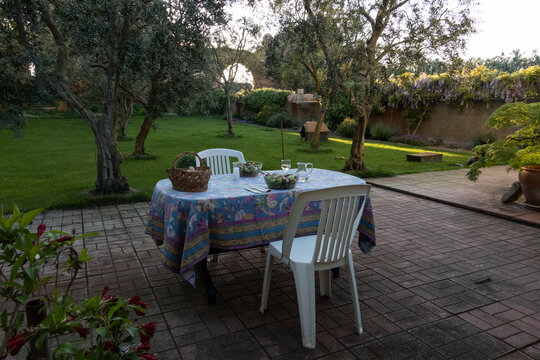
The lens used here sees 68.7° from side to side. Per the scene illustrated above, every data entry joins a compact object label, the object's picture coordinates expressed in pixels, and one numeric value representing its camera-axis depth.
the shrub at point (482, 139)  12.92
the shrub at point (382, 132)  16.33
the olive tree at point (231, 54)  14.24
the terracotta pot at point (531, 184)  5.74
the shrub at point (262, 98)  23.84
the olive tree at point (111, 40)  5.28
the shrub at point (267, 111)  22.97
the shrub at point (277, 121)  21.16
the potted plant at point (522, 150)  5.83
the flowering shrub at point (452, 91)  12.09
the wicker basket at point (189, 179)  3.12
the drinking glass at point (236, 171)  3.75
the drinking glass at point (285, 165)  3.70
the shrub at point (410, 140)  14.98
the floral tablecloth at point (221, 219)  2.91
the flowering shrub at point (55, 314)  1.13
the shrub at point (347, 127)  17.28
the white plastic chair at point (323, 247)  2.48
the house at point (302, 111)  20.92
